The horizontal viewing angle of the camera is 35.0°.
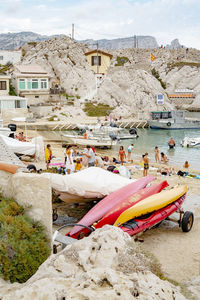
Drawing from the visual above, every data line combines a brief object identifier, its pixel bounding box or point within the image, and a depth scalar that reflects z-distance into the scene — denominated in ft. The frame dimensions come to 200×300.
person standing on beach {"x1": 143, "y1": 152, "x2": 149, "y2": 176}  66.28
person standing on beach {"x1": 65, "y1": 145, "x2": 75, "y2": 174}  56.34
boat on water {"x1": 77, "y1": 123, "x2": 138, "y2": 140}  126.00
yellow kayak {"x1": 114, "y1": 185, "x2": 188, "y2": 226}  32.35
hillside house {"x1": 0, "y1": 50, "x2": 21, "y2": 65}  236.63
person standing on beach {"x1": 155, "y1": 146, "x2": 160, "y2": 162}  91.60
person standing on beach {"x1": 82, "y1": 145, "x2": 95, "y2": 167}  63.78
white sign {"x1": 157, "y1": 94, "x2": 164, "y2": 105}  225.56
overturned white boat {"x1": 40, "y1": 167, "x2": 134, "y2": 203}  36.42
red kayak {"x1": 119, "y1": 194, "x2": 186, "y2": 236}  31.94
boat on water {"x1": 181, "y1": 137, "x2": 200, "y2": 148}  125.08
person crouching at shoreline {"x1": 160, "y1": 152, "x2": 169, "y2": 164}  87.66
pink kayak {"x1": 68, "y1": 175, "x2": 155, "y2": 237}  33.12
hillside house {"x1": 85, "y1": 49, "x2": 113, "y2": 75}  264.11
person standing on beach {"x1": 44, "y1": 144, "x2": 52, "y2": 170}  64.28
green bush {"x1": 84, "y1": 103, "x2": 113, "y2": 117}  198.46
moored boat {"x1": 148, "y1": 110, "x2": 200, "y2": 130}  188.96
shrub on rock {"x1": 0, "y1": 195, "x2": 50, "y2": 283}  19.86
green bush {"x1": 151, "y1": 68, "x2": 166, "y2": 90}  351.17
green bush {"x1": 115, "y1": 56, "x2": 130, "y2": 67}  338.52
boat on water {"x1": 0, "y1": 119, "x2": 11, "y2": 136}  86.49
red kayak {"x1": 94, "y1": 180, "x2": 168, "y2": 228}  32.63
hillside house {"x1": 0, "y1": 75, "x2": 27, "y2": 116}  176.65
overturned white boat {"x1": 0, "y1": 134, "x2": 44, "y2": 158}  67.46
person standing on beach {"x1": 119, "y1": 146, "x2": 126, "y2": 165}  80.33
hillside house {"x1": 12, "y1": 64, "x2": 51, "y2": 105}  197.06
